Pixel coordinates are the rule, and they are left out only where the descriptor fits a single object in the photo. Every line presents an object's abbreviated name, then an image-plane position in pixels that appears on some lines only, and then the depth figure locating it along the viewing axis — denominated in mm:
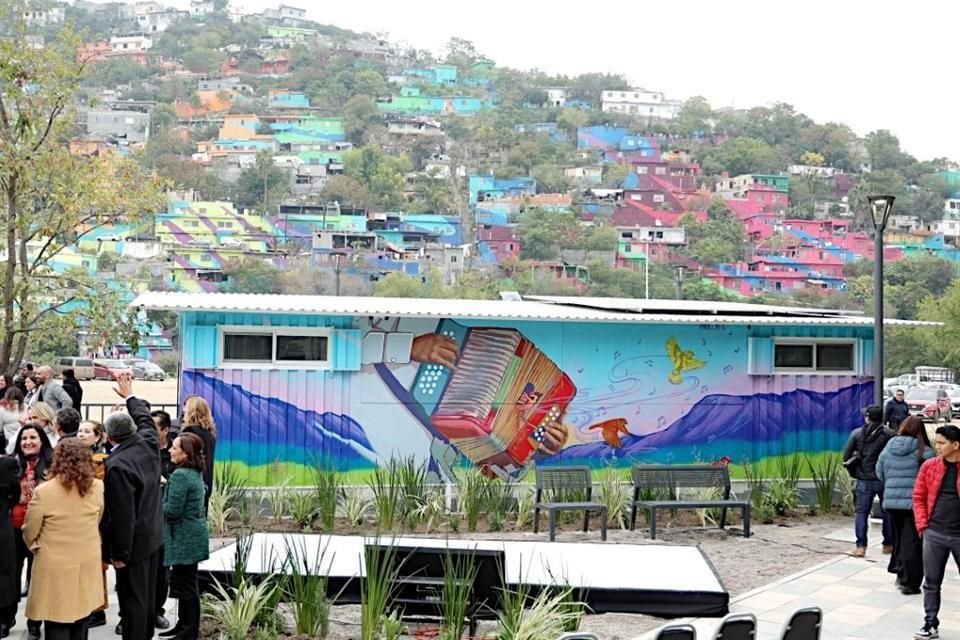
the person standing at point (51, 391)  11703
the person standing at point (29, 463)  7527
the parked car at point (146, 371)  71438
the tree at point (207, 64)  199375
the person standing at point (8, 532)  6801
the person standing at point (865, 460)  10984
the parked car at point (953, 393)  40000
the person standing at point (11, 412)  9587
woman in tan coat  6551
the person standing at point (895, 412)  15430
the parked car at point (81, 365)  61875
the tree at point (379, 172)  139750
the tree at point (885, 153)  168875
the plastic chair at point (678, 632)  5363
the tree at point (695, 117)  182250
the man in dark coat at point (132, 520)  6906
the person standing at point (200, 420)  8781
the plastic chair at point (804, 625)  5957
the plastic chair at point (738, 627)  5719
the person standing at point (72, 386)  13188
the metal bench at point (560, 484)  12227
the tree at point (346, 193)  138000
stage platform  7930
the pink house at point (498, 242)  117500
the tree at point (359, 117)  168875
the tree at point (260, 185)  141875
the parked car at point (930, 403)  36469
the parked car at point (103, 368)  65312
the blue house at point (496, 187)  143625
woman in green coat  7414
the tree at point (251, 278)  103188
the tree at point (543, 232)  118875
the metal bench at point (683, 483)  12227
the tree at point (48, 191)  14727
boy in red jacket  8172
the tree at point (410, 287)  96750
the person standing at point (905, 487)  9578
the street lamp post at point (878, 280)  13102
